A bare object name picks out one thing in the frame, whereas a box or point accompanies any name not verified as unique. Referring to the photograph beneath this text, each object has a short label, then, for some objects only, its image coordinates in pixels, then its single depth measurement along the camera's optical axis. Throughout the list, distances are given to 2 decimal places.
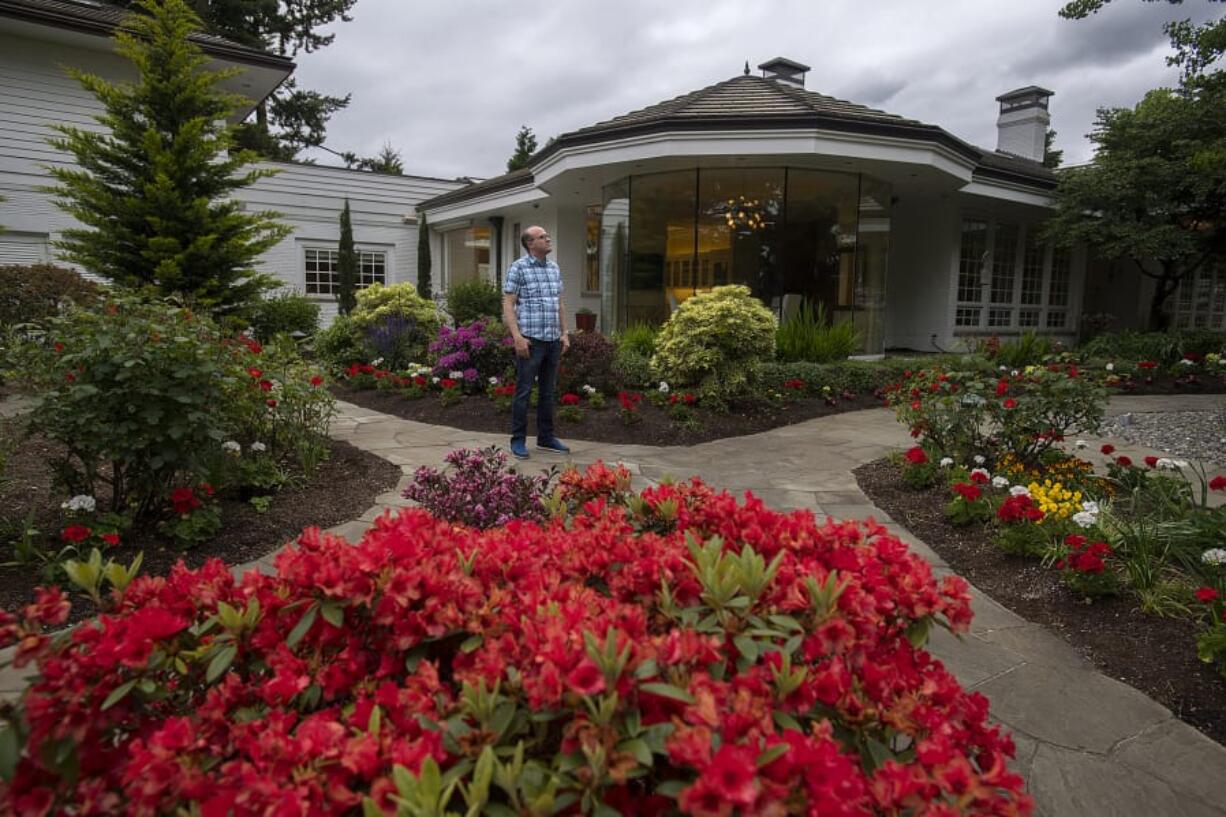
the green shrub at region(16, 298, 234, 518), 2.95
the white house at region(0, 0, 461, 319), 11.49
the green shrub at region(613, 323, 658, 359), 8.95
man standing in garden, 5.19
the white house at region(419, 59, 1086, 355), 9.59
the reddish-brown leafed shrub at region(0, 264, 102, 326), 7.94
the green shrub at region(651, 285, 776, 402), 7.05
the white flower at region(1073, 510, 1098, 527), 2.92
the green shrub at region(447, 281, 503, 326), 13.34
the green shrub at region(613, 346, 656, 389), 7.77
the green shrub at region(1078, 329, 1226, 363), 11.90
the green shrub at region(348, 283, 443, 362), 9.34
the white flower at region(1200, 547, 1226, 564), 2.52
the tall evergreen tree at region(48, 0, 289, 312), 8.04
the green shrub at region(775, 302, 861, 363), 8.98
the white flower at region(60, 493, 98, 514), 2.97
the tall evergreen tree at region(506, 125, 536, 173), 34.92
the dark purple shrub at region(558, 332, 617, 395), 7.39
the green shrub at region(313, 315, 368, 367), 9.77
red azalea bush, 0.90
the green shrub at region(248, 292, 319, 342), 11.49
